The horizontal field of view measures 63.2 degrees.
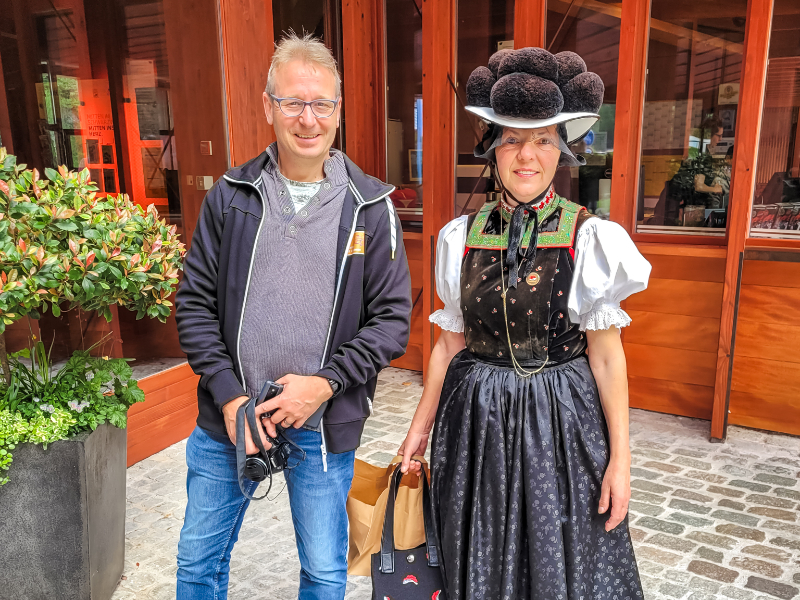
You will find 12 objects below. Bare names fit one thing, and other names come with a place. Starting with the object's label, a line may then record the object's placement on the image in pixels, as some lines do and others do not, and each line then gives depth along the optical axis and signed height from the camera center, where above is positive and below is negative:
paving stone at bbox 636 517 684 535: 3.09 -1.82
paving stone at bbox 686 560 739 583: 2.72 -1.80
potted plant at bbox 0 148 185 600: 2.07 -0.88
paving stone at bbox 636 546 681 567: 2.84 -1.81
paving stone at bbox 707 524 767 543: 3.04 -1.83
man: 1.71 -0.45
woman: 1.68 -0.64
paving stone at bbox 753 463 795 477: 3.69 -1.87
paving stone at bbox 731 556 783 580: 2.76 -1.81
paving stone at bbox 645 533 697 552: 2.95 -1.81
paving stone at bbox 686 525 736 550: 2.98 -1.82
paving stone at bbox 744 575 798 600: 2.61 -1.80
